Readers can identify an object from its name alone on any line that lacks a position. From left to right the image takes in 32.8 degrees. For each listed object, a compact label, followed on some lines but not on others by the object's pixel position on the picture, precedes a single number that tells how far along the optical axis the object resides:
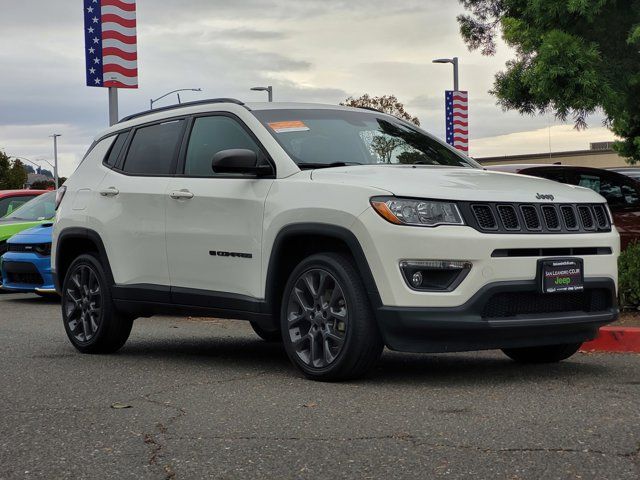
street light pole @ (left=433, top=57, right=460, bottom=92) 35.91
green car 16.03
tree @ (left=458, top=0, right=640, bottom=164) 12.69
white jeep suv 6.22
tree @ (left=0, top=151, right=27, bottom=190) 101.75
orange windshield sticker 7.38
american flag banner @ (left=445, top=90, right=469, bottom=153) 30.77
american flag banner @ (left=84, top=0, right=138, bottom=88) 16.27
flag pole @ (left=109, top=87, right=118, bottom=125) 16.27
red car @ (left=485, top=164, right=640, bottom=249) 12.12
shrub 10.07
